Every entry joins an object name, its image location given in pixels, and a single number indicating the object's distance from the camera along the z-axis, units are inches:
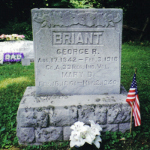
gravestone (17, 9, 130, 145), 109.3
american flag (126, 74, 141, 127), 106.8
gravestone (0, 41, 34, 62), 300.8
